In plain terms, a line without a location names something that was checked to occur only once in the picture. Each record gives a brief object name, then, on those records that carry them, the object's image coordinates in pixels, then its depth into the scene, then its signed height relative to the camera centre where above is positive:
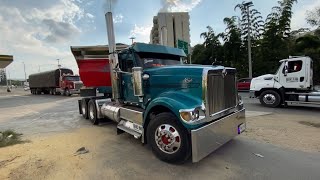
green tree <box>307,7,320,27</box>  15.78 +6.31
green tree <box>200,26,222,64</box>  18.69 +4.90
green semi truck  2.47 -0.43
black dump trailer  17.17 +0.97
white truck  6.07 -0.28
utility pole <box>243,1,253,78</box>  13.18 +3.34
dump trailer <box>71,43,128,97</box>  4.93 +0.72
